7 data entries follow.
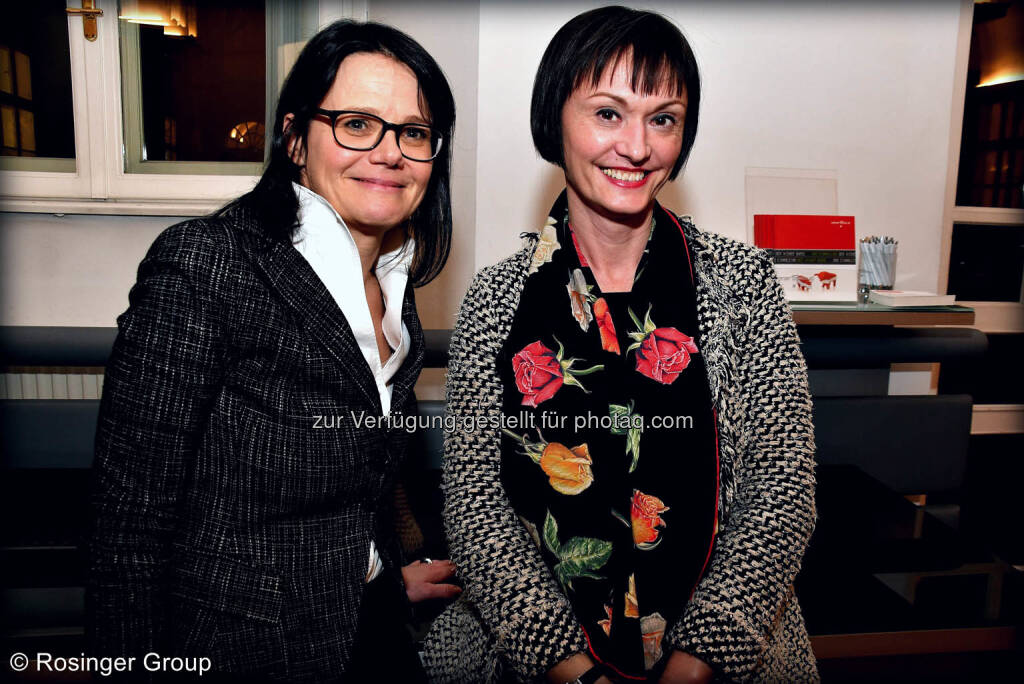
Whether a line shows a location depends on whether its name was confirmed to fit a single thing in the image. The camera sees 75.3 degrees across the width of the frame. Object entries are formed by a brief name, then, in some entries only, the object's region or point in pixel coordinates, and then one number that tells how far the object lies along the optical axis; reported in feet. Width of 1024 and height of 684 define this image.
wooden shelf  6.24
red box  6.79
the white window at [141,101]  7.77
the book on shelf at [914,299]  6.35
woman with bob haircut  3.61
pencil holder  6.84
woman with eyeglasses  2.97
